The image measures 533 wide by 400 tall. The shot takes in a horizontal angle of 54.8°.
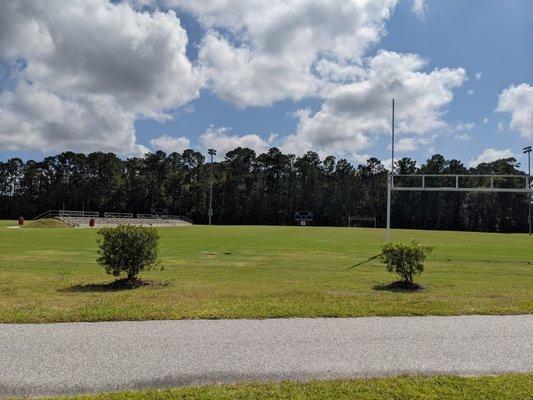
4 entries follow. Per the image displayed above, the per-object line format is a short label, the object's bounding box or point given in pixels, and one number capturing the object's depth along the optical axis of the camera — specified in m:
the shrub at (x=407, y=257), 12.12
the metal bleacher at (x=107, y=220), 65.86
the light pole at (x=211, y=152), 105.12
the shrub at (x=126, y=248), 11.60
